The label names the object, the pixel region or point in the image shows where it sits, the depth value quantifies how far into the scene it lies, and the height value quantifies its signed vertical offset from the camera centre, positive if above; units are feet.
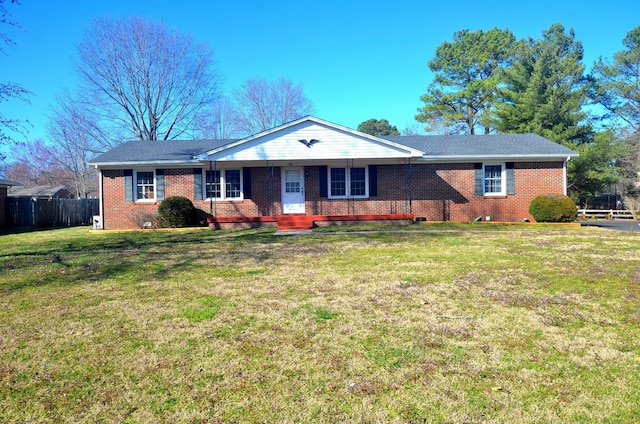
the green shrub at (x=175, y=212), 50.70 -0.13
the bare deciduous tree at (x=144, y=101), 92.38 +26.70
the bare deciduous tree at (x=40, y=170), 128.90 +16.10
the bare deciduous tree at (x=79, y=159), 100.81 +16.26
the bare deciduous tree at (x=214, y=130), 112.27 +23.95
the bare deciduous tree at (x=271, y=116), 122.01 +28.75
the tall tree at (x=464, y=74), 108.68 +37.73
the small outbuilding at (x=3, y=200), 65.23 +2.18
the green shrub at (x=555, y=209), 48.65 -0.54
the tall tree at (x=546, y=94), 82.23 +24.04
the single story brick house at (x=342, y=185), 53.47 +3.25
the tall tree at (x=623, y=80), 96.27 +30.93
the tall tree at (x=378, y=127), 163.63 +33.46
